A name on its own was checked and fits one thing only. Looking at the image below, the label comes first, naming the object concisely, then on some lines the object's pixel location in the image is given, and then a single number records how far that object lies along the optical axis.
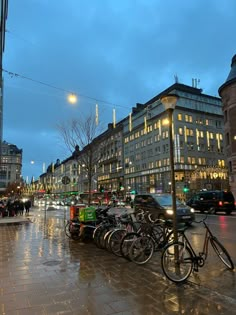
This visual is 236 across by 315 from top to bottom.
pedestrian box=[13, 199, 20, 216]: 28.30
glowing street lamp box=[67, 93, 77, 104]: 14.95
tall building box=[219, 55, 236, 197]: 43.97
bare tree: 16.42
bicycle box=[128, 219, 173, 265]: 7.36
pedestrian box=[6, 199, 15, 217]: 27.22
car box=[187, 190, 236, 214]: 26.45
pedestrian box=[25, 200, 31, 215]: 31.38
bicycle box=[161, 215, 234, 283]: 5.78
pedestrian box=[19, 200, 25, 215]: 30.55
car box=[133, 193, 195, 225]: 15.32
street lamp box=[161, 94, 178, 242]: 6.77
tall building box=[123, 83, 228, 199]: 63.62
